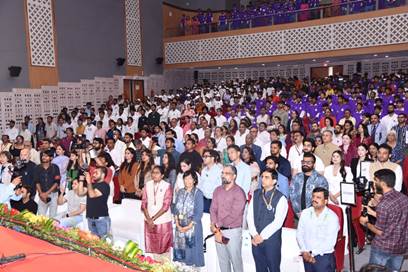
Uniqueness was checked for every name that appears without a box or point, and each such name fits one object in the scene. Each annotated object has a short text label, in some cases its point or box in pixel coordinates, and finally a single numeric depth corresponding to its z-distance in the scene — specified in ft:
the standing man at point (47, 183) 21.94
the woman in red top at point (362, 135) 27.27
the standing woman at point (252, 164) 20.88
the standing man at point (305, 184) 17.02
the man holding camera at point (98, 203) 18.31
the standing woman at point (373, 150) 21.17
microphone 8.98
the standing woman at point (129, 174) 23.22
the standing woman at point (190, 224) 16.69
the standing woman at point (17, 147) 30.30
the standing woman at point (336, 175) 18.77
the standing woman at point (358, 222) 18.72
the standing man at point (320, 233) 14.23
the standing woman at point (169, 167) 23.33
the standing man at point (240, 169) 19.41
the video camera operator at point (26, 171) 21.93
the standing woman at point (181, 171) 19.49
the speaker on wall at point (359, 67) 64.95
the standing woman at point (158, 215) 17.65
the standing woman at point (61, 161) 25.41
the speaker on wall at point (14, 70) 48.24
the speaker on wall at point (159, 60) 69.41
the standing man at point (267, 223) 15.11
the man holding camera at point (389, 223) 12.89
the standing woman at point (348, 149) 25.17
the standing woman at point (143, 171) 22.29
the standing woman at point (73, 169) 23.00
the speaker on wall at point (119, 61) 62.44
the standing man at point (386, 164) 18.93
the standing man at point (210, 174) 20.27
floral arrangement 9.30
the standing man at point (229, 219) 15.83
